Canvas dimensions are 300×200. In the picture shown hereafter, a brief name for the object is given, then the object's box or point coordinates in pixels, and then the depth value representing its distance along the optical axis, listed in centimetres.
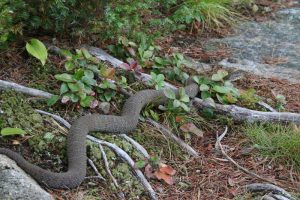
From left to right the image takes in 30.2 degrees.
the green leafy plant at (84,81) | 449
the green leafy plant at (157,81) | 505
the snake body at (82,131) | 369
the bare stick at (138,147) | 434
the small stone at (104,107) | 466
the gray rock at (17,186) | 335
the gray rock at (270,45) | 621
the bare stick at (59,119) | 432
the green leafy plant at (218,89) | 518
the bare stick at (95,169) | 394
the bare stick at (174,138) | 462
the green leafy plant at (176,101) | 479
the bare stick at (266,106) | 520
